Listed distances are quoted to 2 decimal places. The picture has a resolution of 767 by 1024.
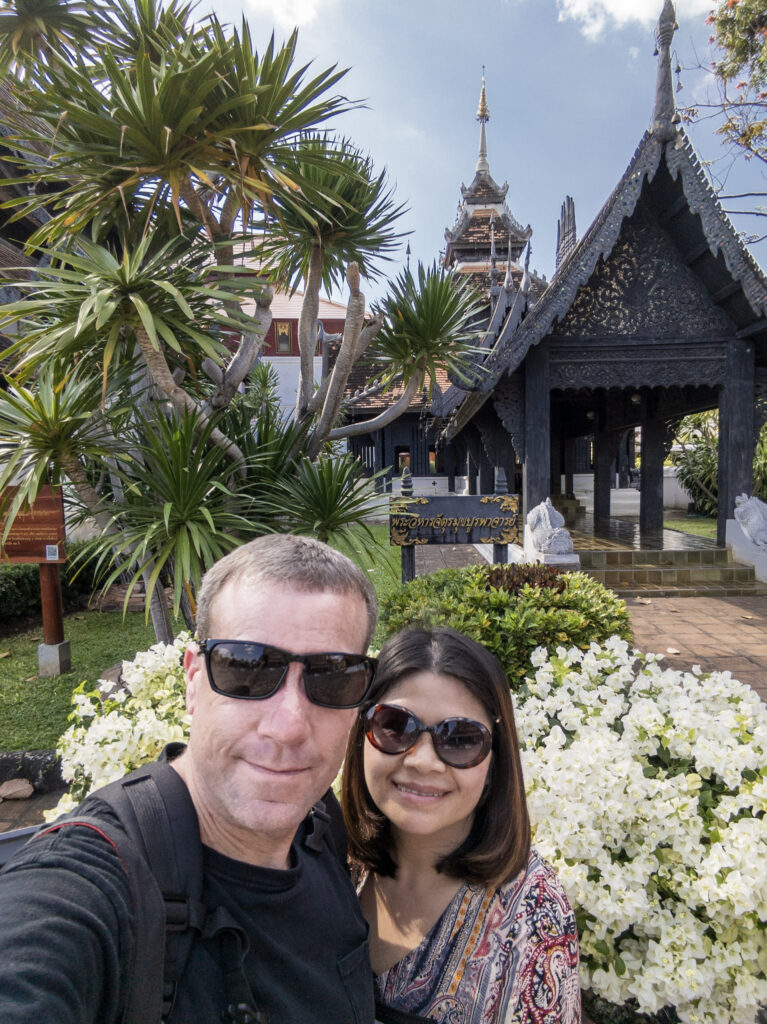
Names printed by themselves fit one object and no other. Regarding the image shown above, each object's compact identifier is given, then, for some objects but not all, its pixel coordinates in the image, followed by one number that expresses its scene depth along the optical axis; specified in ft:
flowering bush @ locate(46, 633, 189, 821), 6.25
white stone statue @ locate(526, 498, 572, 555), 23.70
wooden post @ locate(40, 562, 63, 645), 17.79
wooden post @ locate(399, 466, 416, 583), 20.52
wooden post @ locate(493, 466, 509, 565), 23.70
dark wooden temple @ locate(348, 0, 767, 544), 23.75
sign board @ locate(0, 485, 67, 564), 16.08
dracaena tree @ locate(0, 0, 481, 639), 9.80
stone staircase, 25.62
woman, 3.88
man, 2.73
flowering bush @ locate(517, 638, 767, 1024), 4.74
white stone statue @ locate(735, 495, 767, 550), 26.21
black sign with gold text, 20.30
